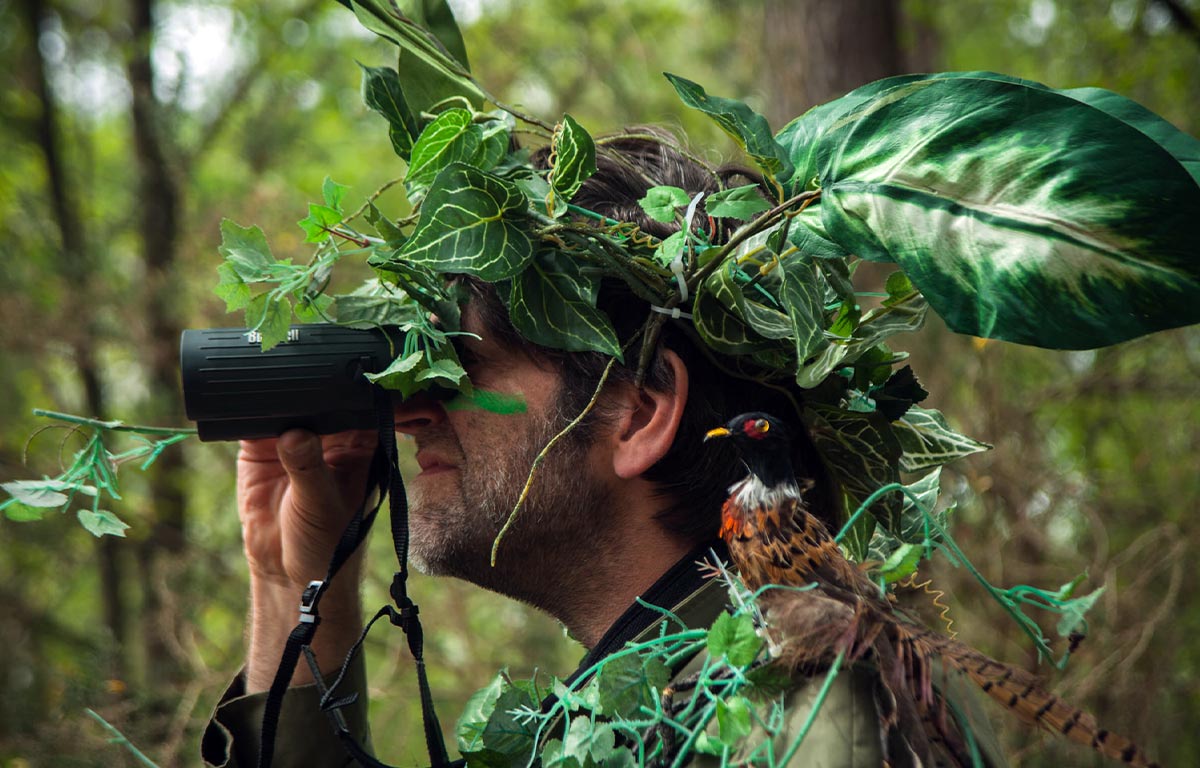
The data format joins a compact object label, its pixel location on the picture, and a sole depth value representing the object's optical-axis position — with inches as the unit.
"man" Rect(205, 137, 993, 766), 67.3
